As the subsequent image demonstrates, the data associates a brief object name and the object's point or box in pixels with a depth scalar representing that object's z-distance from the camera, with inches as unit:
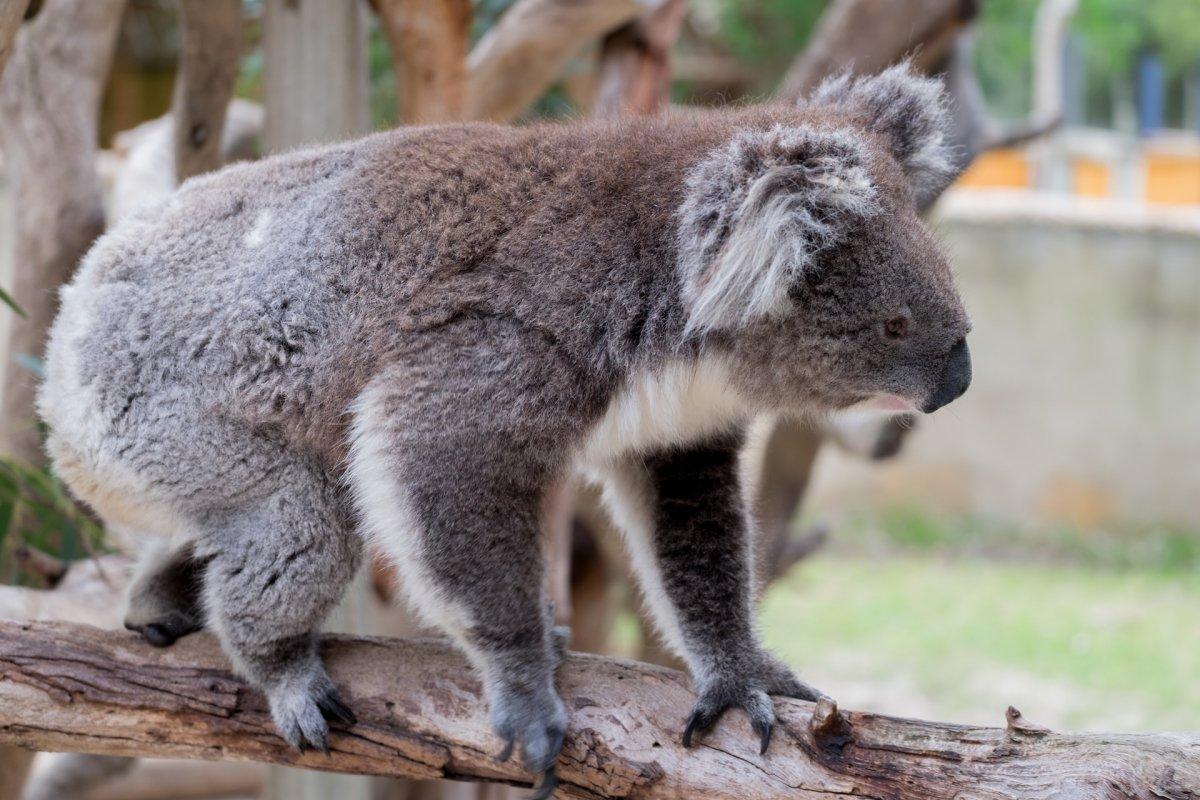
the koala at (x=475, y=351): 163.3
